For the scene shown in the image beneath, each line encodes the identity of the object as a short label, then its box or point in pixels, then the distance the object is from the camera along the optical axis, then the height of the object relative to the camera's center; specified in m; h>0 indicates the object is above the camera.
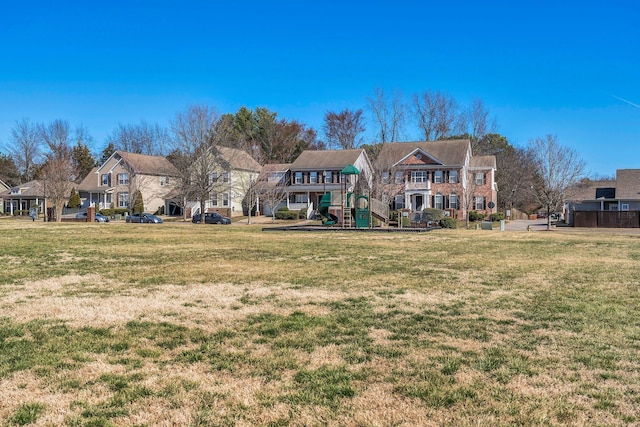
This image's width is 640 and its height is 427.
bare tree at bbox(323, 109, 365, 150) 80.56 +13.91
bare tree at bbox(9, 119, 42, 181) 87.75 +9.27
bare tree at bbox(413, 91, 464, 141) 73.06 +12.97
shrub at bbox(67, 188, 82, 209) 67.06 +1.84
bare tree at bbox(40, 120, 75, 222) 51.22 +3.57
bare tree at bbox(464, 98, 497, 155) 72.55 +11.43
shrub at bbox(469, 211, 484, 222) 54.66 -0.35
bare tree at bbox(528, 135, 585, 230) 40.16 +2.56
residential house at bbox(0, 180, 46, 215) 75.06 +2.34
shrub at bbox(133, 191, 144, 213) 63.06 +1.23
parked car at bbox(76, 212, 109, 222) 51.47 -0.33
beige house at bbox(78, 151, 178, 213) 65.75 +4.17
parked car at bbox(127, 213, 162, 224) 49.89 -0.52
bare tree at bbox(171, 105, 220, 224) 50.31 +5.79
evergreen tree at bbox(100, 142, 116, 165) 89.57 +11.22
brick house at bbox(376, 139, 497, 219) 57.25 +4.25
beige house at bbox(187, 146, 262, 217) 58.88 +3.97
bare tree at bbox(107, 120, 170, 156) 87.56 +12.24
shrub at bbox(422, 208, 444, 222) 50.56 -0.02
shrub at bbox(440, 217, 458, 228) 41.41 -0.76
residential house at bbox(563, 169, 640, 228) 44.00 +1.43
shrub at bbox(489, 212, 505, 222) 54.22 -0.35
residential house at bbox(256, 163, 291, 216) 55.56 +3.02
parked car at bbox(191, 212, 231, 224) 49.84 -0.52
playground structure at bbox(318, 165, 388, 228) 34.38 +0.41
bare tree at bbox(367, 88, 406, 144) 71.12 +11.49
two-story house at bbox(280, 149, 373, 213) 61.16 +4.93
